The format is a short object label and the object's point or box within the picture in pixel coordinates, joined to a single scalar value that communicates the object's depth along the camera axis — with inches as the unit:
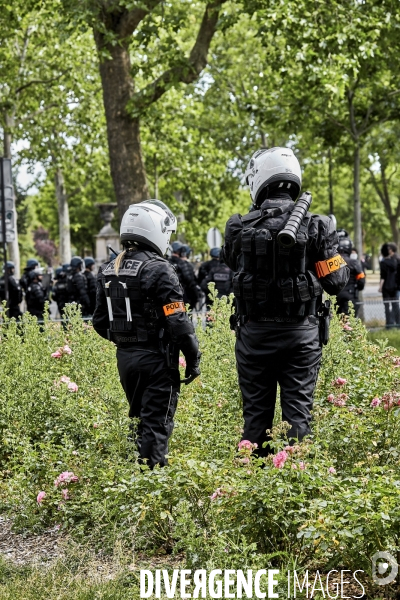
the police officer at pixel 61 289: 806.8
